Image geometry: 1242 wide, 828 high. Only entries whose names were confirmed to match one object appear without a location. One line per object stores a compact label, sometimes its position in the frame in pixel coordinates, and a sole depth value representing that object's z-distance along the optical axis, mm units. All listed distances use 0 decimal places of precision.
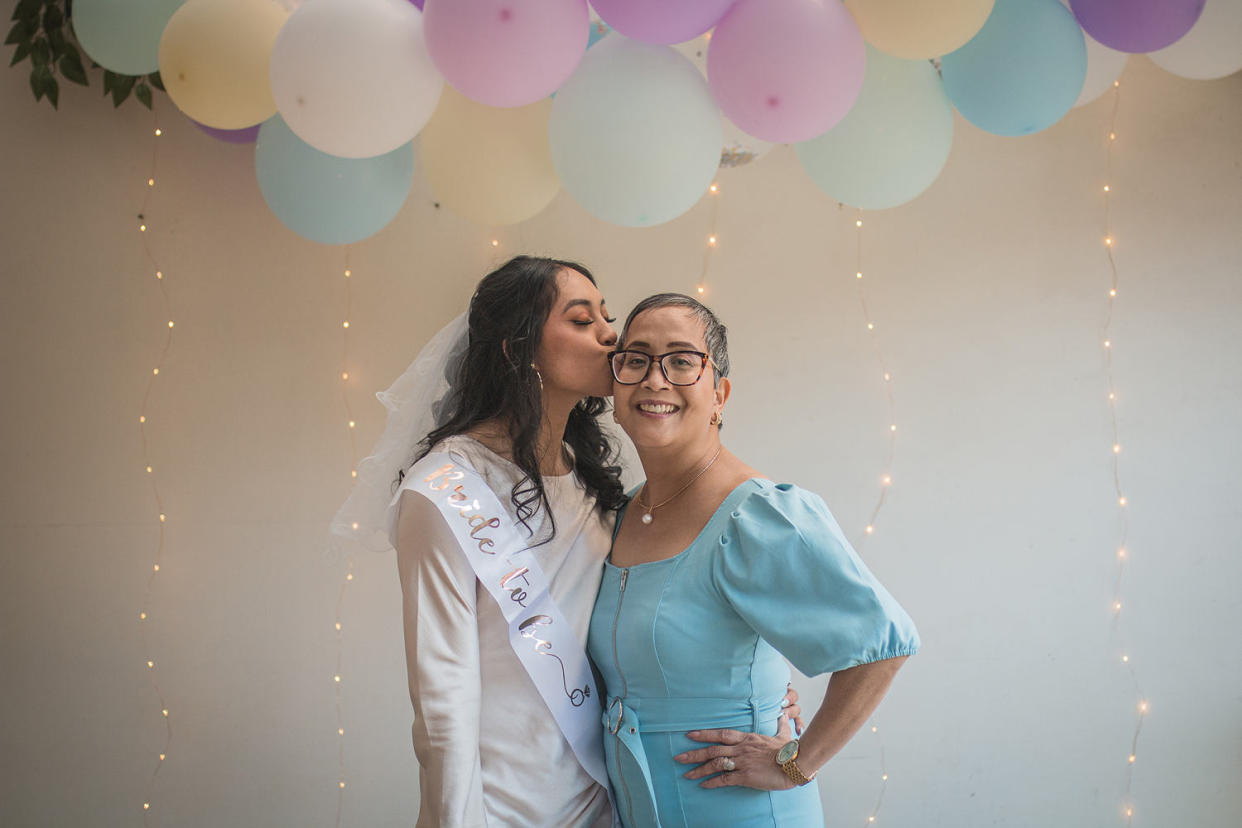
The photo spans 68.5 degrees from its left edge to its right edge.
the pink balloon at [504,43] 1515
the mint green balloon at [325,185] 1812
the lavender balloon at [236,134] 2105
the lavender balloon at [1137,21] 1665
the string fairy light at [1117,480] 2357
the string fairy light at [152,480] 2307
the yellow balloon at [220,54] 1672
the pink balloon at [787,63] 1552
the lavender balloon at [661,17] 1548
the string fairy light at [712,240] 2395
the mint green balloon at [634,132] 1610
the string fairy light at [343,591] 2318
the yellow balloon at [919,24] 1571
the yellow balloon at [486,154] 1776
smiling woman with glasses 1285
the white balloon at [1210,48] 1722
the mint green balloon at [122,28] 1775
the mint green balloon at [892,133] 1732
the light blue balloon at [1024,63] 1677
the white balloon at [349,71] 1574
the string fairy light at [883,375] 2371
